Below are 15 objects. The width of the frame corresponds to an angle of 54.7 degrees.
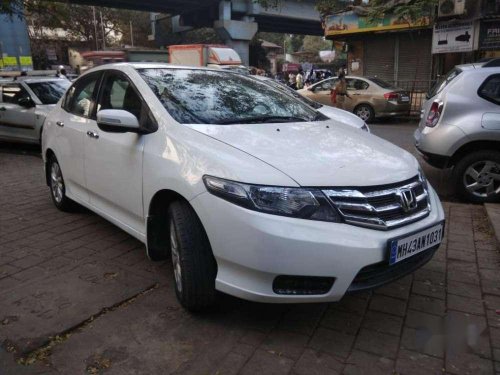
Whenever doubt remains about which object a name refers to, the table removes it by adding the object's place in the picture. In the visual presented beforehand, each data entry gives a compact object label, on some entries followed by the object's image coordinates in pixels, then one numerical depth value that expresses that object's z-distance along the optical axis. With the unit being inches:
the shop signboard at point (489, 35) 579.2
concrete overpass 1241.4
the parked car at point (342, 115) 264.5
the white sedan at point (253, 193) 101.3
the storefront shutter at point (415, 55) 733.3
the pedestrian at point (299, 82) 1067.6
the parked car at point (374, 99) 563.2
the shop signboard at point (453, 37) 586.2
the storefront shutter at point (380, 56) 772.0
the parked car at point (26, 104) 371.6
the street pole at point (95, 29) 1764.3
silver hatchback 219.8
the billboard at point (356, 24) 698.2
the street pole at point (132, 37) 1937.5
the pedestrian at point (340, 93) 564.4
